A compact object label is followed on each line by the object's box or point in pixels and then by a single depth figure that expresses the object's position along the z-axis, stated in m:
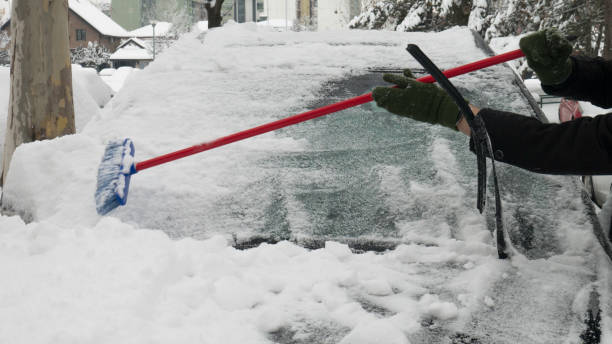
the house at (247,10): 86.50
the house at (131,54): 47.72
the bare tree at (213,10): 11.00
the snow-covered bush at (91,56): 45.70
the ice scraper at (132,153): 1.73
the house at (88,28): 48.94
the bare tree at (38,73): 4.39
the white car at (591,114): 4.52
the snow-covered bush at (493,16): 11.63
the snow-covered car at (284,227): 1.15
